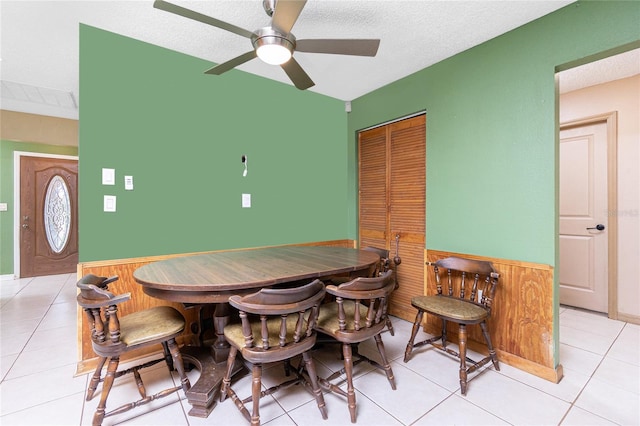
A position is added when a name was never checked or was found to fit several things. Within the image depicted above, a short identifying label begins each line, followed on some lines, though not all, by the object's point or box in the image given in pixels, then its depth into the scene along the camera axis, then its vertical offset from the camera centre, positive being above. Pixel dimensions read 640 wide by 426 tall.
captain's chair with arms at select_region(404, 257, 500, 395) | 2.03 -0.72
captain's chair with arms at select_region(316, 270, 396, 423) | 1.65 -0.69
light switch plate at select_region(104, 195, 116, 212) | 2.28 +0.08
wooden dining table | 1.61 -0.39
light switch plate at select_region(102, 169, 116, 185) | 2.28 +0.30
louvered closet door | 3.02 +0.19
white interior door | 3.22 -0.06
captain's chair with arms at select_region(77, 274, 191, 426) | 1.54 -0.70
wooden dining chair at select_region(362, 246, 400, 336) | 2.74 -0.49
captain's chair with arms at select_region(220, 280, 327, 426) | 1.44 -0.70
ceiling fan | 1.51 +1.07
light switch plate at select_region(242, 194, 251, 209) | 2.99 +0.13
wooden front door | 4.85 -0.04
